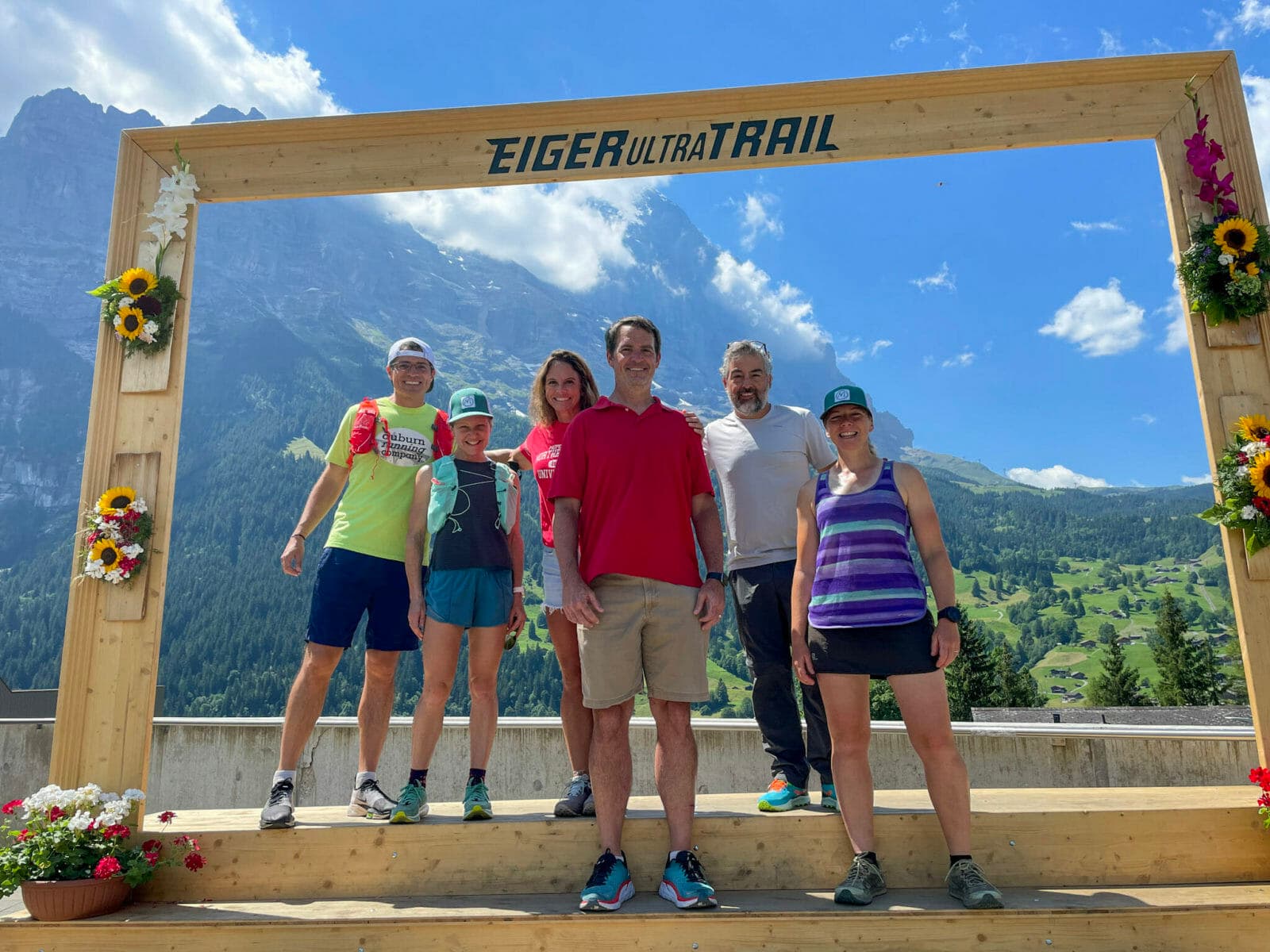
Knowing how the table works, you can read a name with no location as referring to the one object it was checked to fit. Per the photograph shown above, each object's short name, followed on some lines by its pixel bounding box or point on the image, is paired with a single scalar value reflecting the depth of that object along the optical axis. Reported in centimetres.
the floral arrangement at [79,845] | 372
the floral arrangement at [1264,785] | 383
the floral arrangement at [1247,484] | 415
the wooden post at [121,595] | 433
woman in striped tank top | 346
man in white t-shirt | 423
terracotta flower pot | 364
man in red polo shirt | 343
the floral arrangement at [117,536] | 443
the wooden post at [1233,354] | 418
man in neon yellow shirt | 436
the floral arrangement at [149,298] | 474
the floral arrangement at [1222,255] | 438
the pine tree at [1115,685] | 6981
